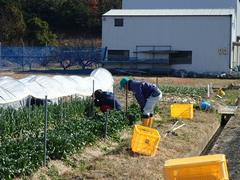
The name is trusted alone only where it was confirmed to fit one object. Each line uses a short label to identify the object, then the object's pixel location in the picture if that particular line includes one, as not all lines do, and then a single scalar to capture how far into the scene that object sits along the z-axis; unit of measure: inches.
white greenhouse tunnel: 516.5
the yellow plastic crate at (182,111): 625.6
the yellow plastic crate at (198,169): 259.9
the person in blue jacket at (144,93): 529.0
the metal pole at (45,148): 371.8
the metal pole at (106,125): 482.2
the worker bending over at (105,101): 556.1
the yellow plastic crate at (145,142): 425.7
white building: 1546.5
